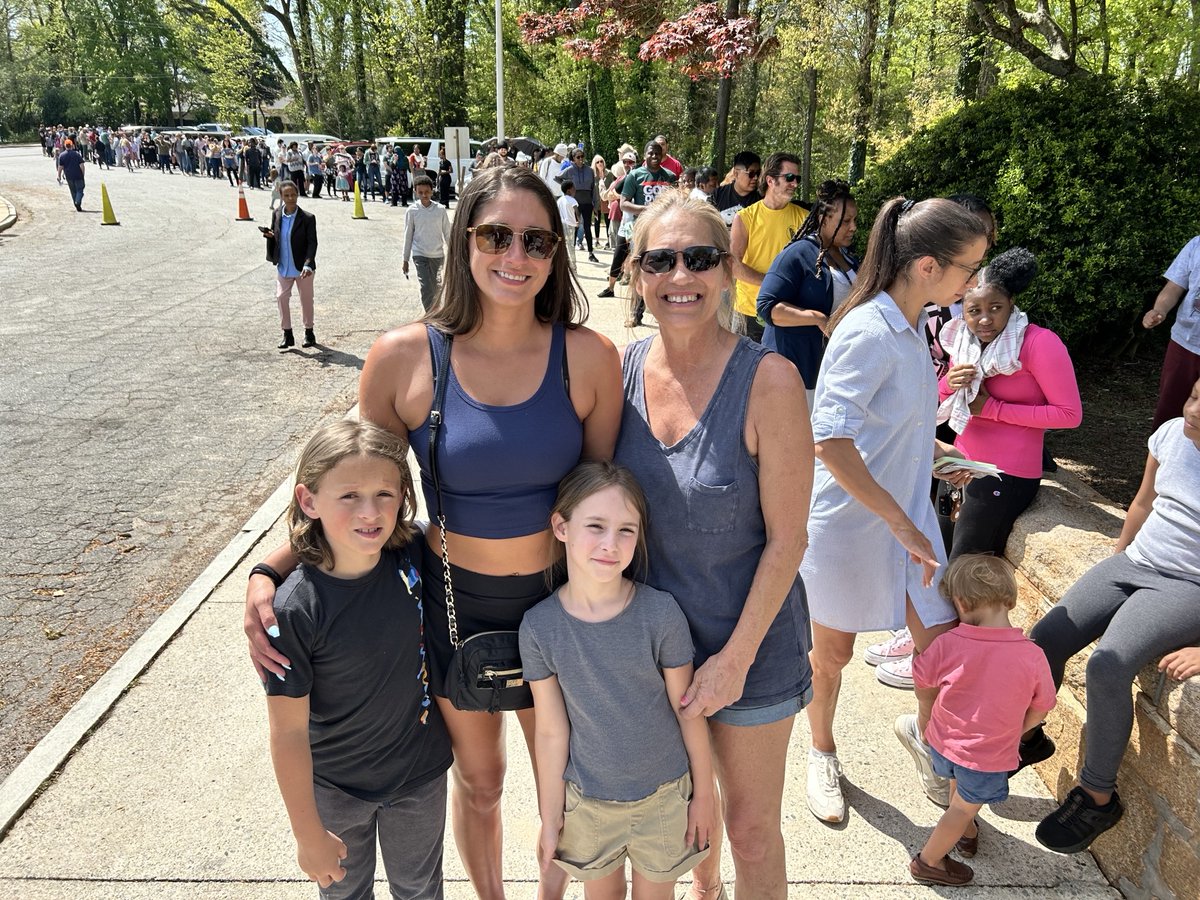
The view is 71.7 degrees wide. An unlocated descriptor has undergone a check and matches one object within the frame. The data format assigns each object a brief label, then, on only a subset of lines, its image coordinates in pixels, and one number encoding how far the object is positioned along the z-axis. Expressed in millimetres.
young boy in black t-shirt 1897
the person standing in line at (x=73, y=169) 22578
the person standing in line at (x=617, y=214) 11109
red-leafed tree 10375
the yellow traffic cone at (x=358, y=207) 23562
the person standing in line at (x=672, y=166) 12562
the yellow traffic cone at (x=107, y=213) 20625
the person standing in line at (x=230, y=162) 33344
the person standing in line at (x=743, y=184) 8023
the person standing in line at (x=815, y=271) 4266
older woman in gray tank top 1912
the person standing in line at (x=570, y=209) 12445
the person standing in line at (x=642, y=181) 10703
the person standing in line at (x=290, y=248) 9211
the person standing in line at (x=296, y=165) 27580
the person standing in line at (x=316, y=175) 29531
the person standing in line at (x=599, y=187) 15648
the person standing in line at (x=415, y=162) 27652
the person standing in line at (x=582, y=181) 14211
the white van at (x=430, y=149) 26245
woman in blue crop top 2010
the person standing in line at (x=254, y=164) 30309
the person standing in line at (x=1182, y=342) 4812
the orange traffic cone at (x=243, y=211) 22422
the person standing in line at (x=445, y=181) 24234
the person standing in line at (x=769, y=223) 5656
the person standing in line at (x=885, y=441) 2412
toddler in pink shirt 2514
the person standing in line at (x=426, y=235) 9734
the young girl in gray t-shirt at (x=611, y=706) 1918
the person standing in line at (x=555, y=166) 14089
